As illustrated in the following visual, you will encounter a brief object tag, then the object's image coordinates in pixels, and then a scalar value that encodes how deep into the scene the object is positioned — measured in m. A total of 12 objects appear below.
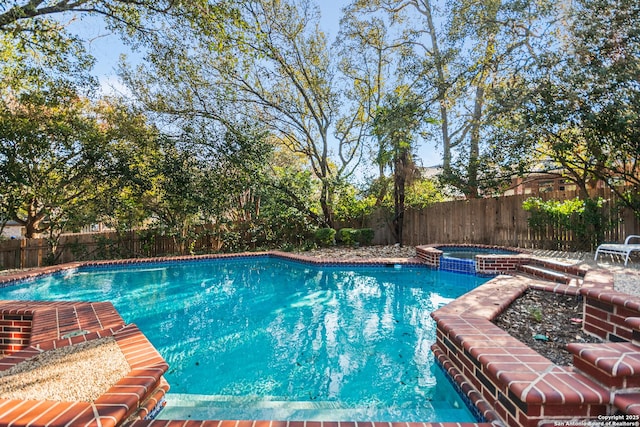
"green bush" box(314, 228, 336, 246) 11.98
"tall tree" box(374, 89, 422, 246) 10.16
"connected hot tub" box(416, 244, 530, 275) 7.05
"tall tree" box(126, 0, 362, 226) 10.66
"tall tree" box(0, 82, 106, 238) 8.68
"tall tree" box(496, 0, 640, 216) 6.65
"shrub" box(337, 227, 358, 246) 12.01
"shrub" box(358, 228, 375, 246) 12.06
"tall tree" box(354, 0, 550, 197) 9.53
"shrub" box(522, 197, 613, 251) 7.78
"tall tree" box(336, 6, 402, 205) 12.43
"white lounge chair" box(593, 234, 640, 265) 5.82
